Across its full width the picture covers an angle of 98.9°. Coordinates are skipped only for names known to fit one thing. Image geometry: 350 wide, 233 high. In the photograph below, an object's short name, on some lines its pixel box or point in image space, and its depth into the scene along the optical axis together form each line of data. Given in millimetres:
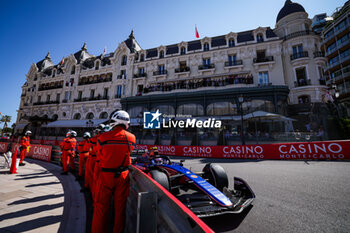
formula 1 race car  2352
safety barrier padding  985
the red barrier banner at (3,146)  12051
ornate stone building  16672
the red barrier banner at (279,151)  8008
